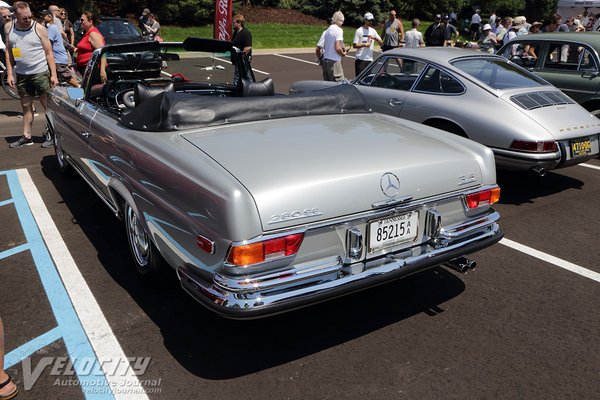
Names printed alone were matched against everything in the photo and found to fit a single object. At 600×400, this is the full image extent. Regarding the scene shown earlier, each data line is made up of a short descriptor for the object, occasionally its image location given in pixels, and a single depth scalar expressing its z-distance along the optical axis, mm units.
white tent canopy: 21141
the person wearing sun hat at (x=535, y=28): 13955
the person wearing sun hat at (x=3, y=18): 9970
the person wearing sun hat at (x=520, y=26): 13148
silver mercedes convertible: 2623
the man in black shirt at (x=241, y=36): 10688
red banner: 15172
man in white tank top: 7223
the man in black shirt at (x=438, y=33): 14125
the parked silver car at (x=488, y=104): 5383
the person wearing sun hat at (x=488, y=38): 13660
